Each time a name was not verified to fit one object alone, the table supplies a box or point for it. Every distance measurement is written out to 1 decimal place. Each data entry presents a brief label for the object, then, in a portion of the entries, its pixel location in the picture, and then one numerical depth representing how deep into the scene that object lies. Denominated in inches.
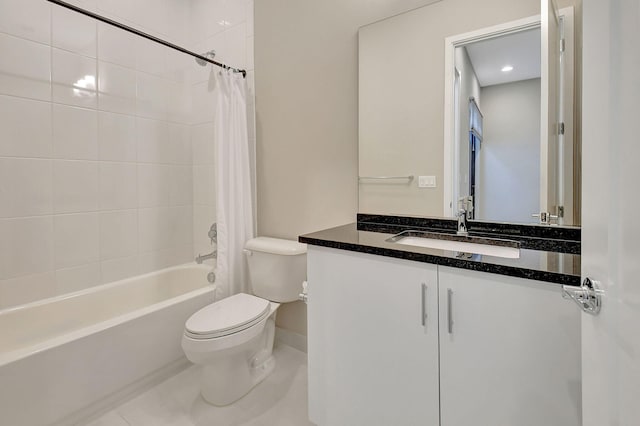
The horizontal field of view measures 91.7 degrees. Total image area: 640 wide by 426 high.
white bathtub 51.0
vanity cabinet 33.3
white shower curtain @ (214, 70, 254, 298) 81.5
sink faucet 55.2
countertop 33.3
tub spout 90.1
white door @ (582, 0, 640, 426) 17.8
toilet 59.0
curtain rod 58.6
